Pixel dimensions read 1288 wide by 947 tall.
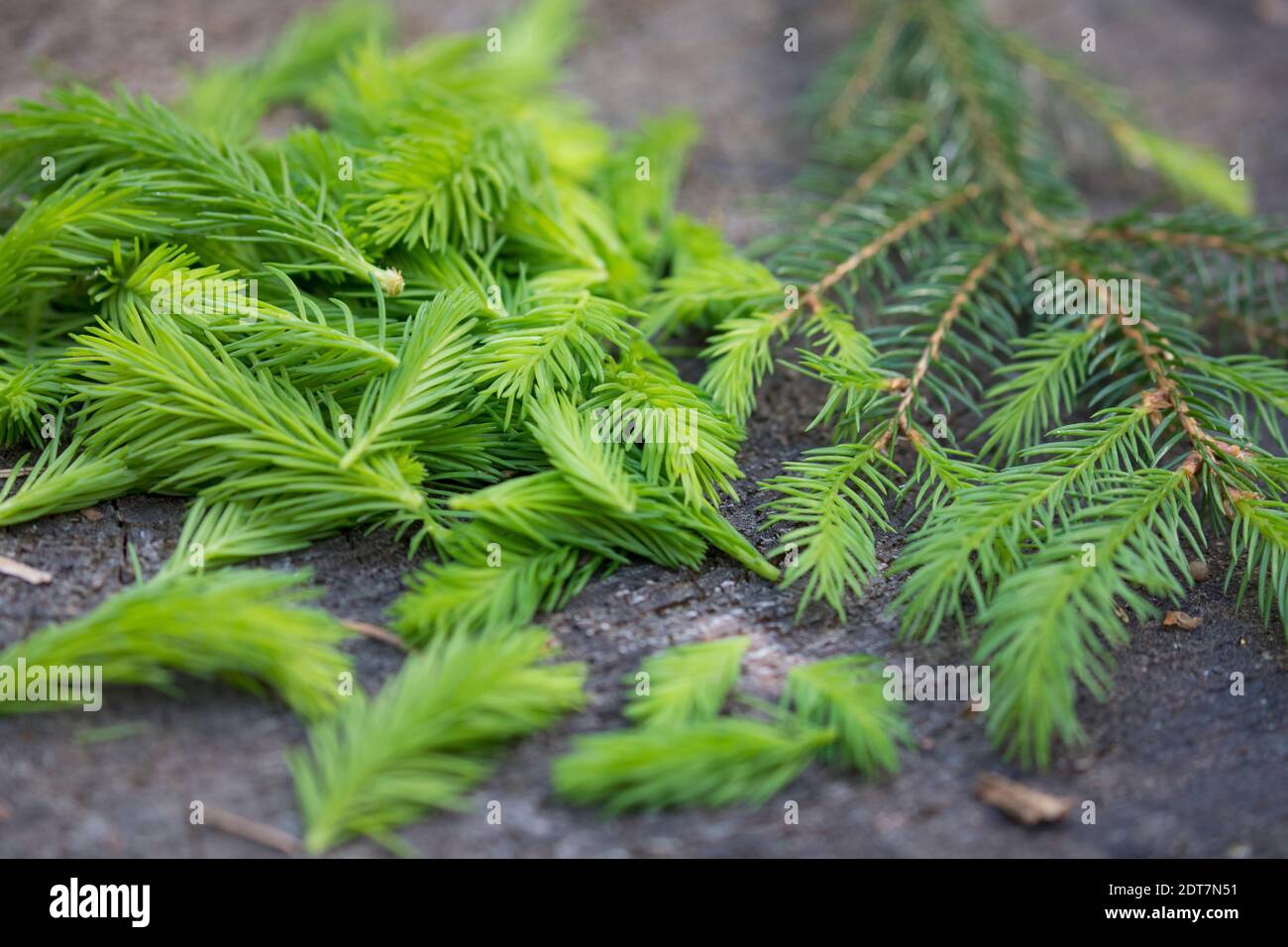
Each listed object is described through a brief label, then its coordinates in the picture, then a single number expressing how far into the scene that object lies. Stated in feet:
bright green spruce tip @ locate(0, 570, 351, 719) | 1.58
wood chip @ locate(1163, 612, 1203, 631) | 1.70
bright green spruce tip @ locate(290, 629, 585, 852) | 1.56
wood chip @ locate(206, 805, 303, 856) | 1.56
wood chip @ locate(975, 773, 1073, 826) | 1.58
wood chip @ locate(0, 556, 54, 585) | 1.67
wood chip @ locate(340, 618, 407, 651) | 1.64
